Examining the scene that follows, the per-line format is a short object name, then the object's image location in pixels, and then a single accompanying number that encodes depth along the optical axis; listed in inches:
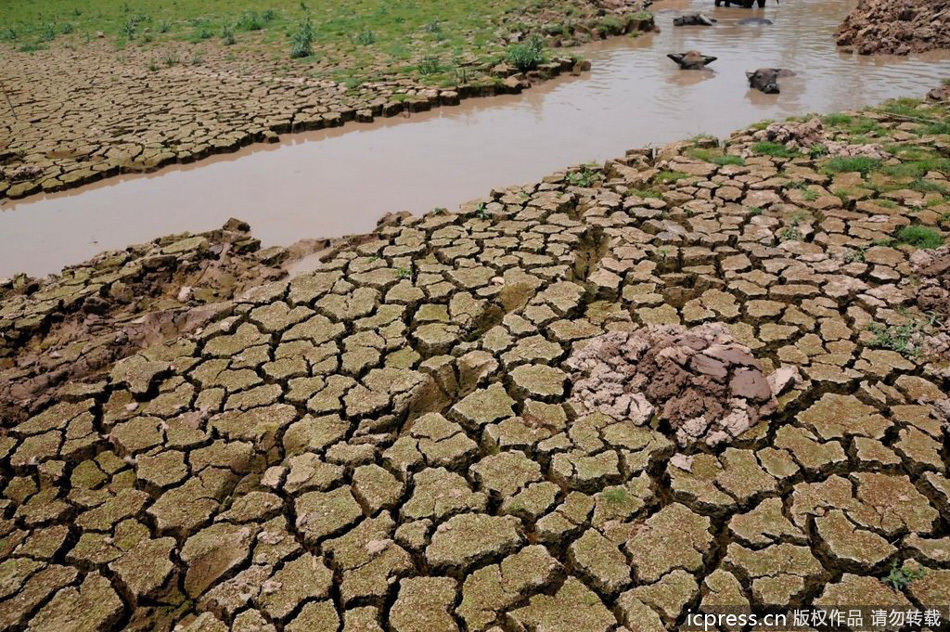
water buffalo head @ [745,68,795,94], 419.5
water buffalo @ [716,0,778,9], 765.3
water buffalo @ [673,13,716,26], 697.0
